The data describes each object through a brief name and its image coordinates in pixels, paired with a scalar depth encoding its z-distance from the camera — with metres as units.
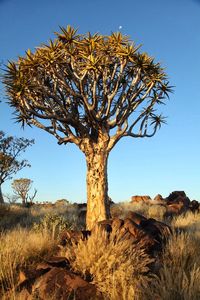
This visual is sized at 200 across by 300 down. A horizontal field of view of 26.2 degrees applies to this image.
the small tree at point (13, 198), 29.95
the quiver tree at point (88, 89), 13.81
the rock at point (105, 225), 8.60
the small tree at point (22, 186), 36.03
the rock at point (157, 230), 8.67
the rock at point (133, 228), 8.27
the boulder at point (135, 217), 9.49
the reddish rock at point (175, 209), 19.14
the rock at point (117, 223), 8.55
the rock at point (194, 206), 20.69
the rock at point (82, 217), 16.32
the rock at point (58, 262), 7.09
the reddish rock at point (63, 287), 6.07
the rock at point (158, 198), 23.81
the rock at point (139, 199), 25.96
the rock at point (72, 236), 8.17
